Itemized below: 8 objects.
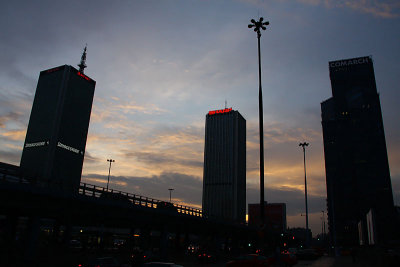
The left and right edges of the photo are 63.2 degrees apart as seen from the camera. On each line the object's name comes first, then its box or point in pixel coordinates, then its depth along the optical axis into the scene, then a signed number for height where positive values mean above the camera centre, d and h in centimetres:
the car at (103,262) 2194 -232
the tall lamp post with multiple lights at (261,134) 2076 +665
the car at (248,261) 2614 -210
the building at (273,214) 17275 +1115
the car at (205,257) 4619 -341
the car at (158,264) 1655 -169
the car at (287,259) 3574 -248
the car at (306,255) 5491 -294
